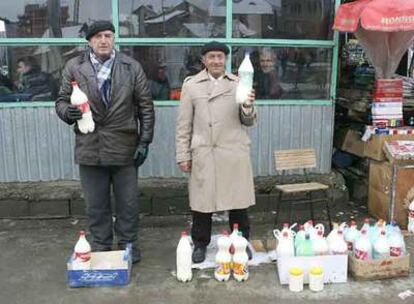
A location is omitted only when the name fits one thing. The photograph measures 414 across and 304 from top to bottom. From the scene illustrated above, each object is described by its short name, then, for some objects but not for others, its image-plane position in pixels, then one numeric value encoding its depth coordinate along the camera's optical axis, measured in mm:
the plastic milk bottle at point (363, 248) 4125
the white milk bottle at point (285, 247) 4078
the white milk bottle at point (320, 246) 4078
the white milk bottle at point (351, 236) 4273
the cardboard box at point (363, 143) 5469
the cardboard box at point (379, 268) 4148
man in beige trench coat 4156
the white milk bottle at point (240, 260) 4094
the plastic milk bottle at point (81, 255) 4035
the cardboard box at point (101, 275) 4070
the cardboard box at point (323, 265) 4043
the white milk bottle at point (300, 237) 4109
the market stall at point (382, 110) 5285
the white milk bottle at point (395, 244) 4184
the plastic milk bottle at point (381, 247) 4148
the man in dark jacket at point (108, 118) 4121
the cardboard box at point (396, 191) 5289
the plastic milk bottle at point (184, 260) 4113
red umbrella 4801
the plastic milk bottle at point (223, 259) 4098
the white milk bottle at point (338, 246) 4107
